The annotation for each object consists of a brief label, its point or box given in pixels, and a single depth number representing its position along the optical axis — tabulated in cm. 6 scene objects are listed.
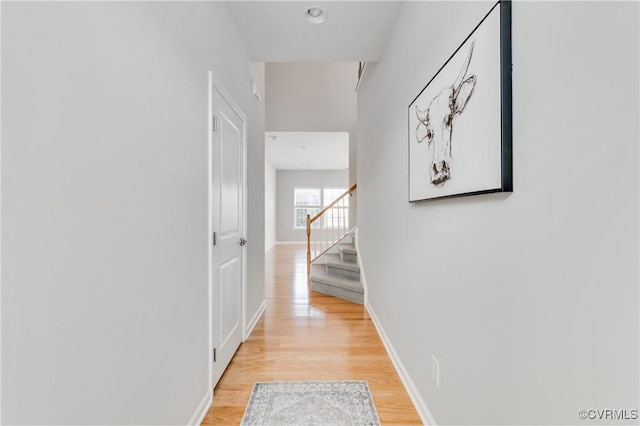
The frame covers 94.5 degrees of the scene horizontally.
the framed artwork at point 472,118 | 90
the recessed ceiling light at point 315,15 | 209
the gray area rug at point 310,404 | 161
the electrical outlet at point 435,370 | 143
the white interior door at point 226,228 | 185
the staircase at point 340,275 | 370
